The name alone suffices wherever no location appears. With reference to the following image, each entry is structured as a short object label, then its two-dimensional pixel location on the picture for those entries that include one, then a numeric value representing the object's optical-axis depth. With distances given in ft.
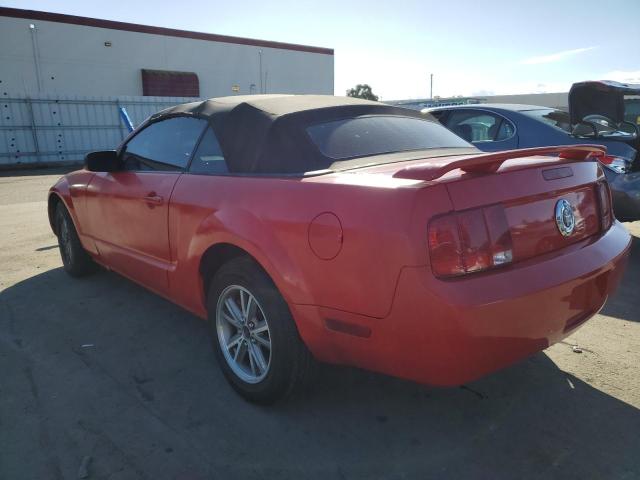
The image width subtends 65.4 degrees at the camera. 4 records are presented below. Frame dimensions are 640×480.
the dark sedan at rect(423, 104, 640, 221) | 16.29
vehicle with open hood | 17.99
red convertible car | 6.31
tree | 161.95
